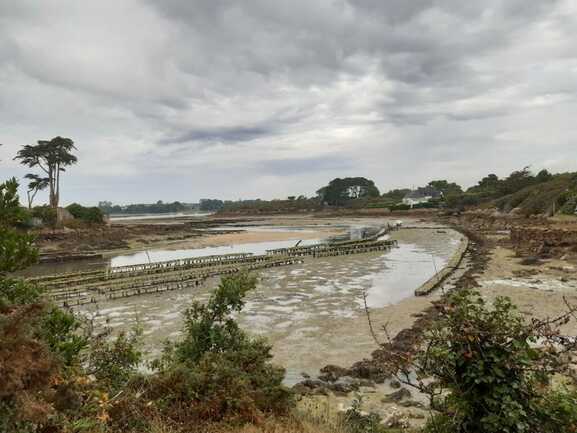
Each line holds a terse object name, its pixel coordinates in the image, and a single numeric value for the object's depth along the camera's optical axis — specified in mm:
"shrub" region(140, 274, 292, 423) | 6488
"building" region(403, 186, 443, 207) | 117062
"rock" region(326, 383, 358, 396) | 9852
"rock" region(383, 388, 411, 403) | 9391
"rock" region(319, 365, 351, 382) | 10781
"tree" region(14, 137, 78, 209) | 61244
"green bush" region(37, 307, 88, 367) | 6258
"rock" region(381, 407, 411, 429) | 7703
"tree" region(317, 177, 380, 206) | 140750
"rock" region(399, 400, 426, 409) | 8875
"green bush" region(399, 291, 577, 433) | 4492
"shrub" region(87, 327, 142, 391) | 7199
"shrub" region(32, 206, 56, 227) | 58844
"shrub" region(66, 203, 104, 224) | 66438
